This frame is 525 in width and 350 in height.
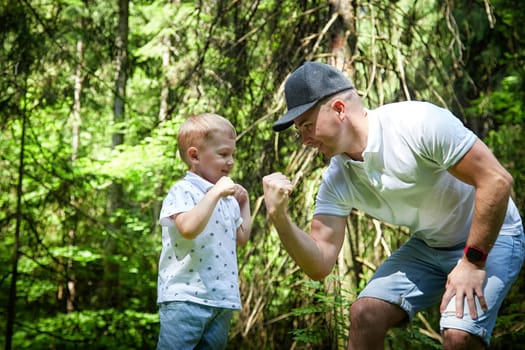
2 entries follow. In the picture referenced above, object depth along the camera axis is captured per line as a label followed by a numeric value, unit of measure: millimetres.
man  2201
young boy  2400
